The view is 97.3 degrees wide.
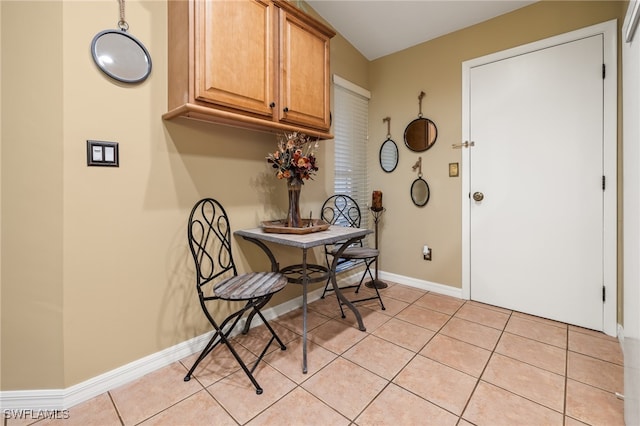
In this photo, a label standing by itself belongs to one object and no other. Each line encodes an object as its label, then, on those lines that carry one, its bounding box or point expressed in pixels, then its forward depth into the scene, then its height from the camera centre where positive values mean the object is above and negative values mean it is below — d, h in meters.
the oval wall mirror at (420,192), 2.92 +0.19
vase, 2.04 +0.07
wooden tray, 1.89 -0.11
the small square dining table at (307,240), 1.66 -0.18
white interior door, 2.10 +0.23
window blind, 2.97 +0.79
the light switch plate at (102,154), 1.44 +0.30
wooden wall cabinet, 1.52 +0.90
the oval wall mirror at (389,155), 3.14 +0.62
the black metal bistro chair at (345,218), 2.55 -0.07
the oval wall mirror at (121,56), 1.45 +0.84
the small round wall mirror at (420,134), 2.84 +0.79
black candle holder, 3.09 -0.26
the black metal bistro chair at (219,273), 1.58 -0.42
